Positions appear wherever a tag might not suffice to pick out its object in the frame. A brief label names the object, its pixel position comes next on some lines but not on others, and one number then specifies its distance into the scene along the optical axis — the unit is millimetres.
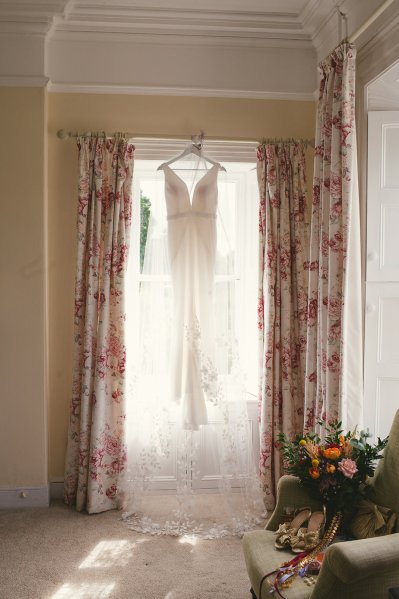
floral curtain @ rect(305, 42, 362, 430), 2910
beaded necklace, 2078
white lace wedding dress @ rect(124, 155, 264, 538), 3541
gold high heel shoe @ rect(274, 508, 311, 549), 2312
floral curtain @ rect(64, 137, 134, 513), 3629
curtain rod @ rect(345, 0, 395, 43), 2621
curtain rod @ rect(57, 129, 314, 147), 3705
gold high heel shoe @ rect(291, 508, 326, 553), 2279
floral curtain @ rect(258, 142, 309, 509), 3723
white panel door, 3152
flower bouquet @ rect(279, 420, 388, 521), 2363
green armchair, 1908
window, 3680
